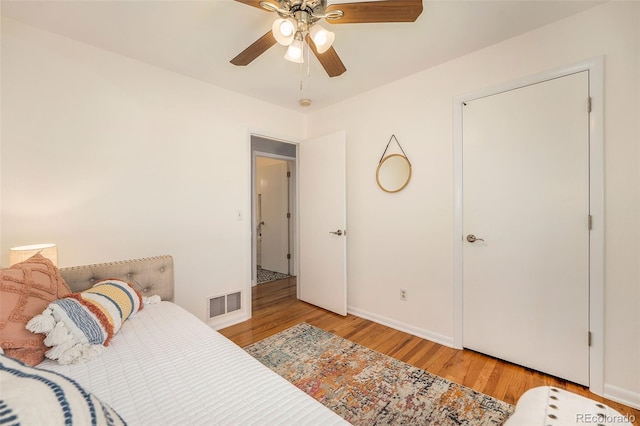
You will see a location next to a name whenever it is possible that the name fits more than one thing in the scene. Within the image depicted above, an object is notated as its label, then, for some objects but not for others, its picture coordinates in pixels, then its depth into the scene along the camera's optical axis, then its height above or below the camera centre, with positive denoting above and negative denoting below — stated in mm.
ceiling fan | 1216 +975
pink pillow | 1084 -414
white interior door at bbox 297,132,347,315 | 2885 -140
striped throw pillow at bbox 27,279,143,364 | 1128 -531
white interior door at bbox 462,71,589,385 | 1698 -119
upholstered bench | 712 -593
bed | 840 -657
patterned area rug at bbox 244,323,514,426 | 1489 -1180
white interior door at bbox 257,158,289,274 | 4809 -60
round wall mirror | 2512 +380
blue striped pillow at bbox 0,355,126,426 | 446 -364
